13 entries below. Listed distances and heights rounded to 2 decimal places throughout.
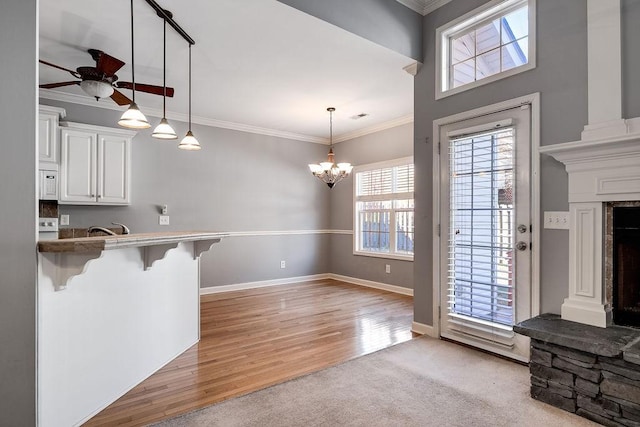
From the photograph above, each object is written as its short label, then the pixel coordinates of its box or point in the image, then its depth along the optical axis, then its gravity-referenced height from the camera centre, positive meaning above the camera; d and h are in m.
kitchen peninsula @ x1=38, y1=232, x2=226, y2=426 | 1.70 -0.66
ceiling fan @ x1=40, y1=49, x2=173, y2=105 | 2.83 +1.16
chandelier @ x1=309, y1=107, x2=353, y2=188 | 4.91 +0.63
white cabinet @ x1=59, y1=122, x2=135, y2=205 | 4.07 +0.60
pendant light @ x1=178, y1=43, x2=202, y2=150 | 3.31 +0.68
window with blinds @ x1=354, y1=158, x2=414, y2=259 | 5.45 +0.09
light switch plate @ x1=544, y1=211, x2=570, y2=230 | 2.53 -0.04
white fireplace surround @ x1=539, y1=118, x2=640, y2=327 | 2.19 +0.15
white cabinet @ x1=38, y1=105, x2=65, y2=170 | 3.85 +0.86
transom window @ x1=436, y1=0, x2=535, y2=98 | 2.83 +1.51
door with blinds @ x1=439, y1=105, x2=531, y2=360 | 2.76 -0.13
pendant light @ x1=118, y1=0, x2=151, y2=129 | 2.50 +0.69
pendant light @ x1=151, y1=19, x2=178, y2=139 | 2.86 +0.69
